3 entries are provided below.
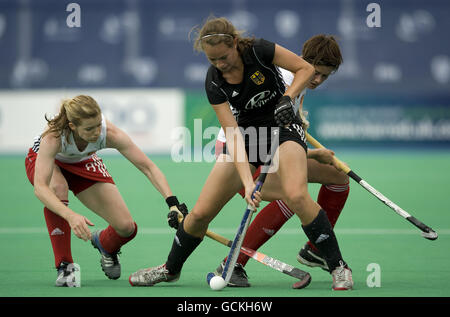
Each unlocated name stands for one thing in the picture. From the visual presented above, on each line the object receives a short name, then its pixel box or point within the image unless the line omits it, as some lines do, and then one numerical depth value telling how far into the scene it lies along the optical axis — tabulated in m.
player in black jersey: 7.69
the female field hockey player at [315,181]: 8.69
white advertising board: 26.56
